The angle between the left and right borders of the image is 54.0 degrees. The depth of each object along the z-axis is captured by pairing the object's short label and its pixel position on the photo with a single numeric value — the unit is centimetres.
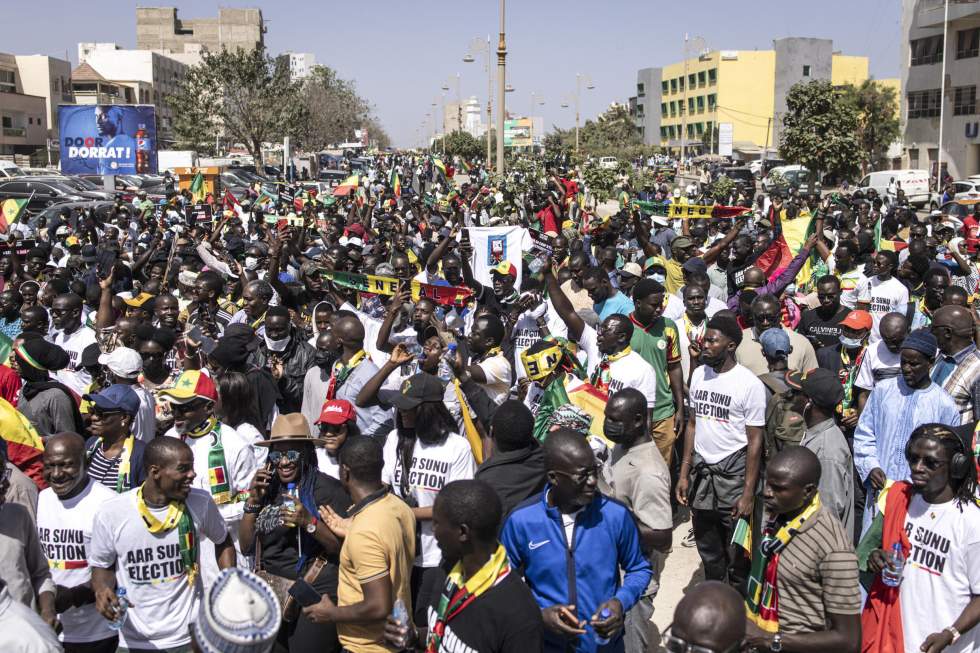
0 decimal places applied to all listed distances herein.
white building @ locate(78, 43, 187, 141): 10075
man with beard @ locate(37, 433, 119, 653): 434
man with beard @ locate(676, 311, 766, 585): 568
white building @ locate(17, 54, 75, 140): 7844
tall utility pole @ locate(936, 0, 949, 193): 4155
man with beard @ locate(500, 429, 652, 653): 382
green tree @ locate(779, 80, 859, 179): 3900
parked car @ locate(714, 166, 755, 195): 4466
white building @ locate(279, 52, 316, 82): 18662
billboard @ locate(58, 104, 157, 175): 3247
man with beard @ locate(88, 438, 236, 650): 405
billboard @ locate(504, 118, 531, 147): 6981
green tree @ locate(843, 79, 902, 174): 5344
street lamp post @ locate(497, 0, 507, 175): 2111
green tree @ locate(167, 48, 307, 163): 4916
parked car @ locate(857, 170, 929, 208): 3725
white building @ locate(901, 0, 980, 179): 4578
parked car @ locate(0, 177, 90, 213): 3006
